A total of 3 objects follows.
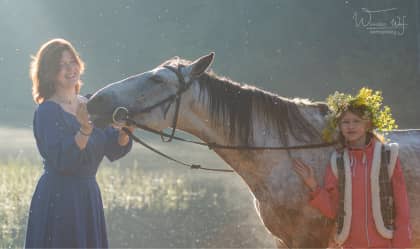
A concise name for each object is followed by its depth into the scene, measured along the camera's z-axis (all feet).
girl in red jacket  23.67
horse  24.80
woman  23.63
